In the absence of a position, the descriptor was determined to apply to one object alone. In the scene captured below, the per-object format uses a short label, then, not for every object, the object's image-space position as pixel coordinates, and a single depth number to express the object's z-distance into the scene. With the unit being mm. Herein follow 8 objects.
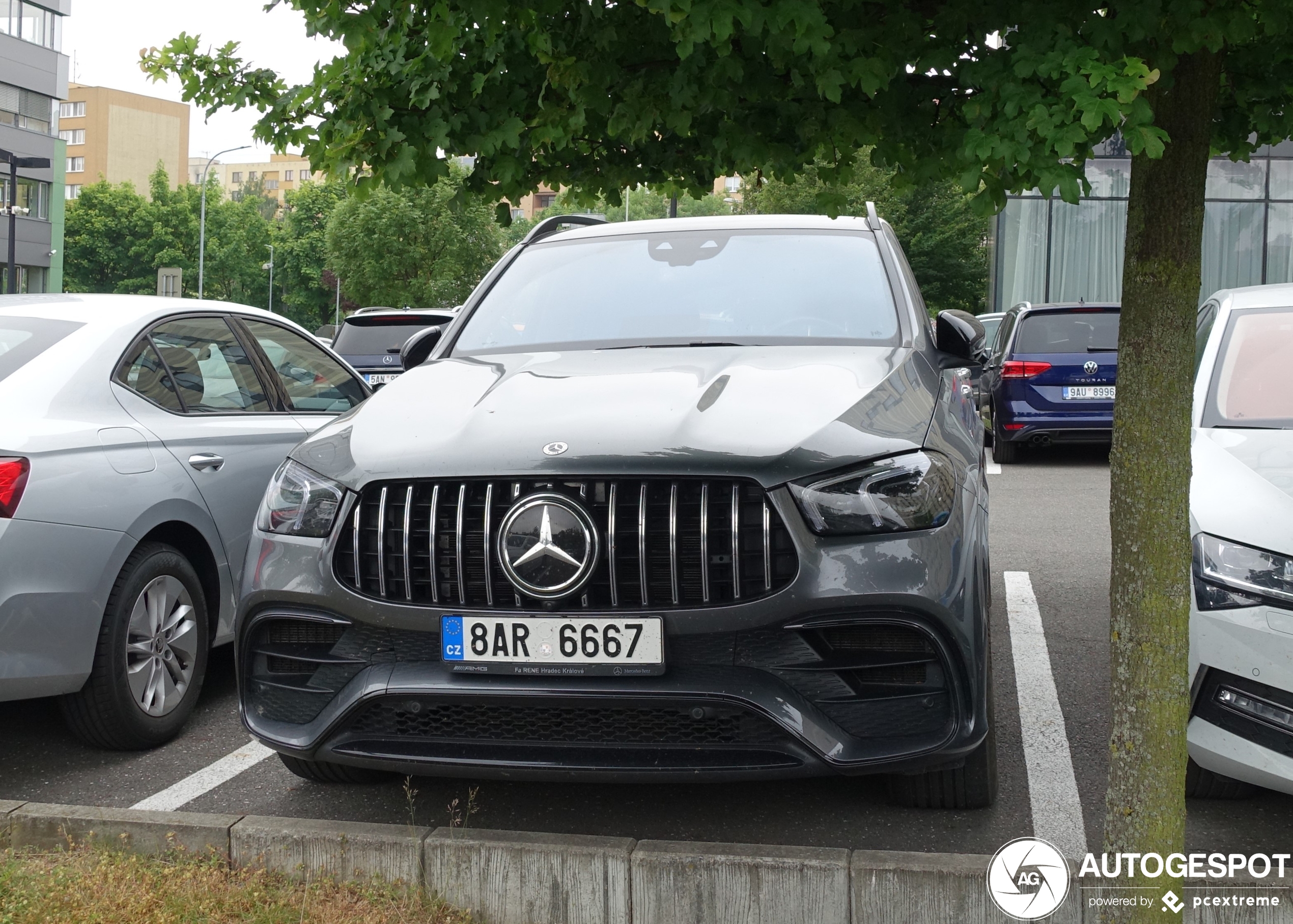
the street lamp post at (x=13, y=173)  31219
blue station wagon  13297
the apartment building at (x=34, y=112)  58688
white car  3359
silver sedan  3969
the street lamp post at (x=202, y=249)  62094
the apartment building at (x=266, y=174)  168250
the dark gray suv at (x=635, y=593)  3182
